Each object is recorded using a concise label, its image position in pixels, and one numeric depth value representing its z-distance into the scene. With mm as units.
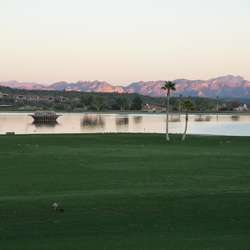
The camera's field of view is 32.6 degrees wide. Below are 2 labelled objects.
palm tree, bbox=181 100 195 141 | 59250
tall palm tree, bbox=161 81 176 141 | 56738
